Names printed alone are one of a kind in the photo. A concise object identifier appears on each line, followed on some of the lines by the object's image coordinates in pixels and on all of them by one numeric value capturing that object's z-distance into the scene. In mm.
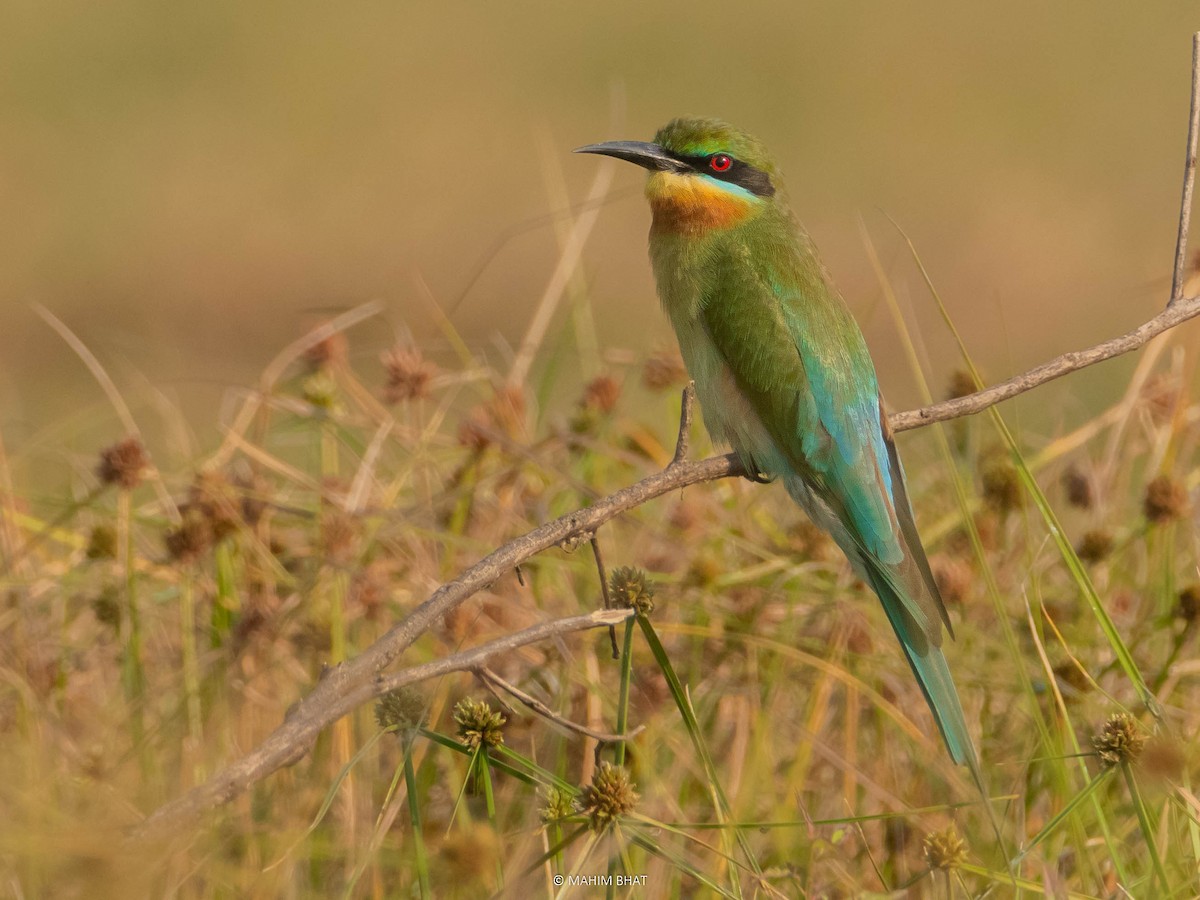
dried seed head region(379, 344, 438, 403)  6137
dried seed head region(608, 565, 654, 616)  3914
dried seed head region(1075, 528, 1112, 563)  5816
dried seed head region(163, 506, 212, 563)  5715
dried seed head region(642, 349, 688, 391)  6902
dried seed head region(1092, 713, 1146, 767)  3918
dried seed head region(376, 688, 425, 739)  3697
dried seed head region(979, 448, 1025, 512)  6102
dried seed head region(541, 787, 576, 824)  3725
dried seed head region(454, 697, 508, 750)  3812
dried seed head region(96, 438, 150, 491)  5551
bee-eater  5398
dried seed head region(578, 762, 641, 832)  3574
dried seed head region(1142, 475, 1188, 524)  5727
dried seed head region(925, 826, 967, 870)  3828
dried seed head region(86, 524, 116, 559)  5828
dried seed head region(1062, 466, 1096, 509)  6344
